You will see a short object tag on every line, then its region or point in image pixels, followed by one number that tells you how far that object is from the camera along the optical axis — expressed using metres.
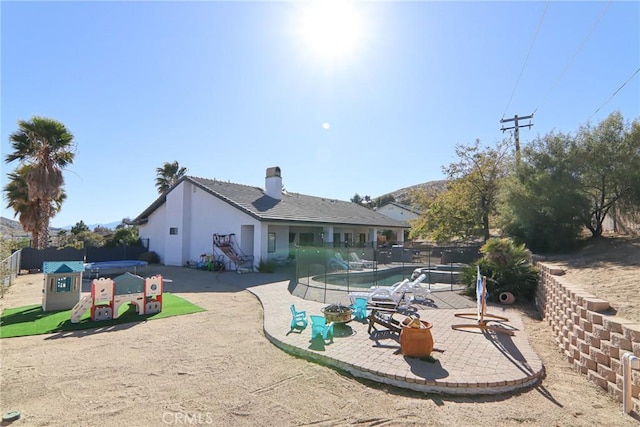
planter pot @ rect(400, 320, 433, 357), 5.10
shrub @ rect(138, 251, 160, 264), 21.20
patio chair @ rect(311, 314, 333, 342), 6.13
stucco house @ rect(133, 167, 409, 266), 17.52
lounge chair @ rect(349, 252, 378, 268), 16.50
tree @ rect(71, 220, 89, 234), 41.96
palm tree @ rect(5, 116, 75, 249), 16.69
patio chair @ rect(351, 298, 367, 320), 7.72
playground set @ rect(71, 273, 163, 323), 7.89
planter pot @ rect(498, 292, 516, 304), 9.47
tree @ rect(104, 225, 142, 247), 22.80
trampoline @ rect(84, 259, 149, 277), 13.56
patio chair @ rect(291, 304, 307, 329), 6.86
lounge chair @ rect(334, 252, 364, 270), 15.77
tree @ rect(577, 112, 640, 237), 10.84
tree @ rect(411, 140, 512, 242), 23.98
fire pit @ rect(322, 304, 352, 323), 6.68
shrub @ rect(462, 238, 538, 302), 9.74
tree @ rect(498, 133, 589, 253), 12.21
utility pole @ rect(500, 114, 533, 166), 22.89
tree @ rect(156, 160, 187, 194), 33.47
